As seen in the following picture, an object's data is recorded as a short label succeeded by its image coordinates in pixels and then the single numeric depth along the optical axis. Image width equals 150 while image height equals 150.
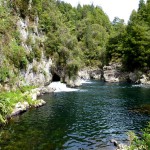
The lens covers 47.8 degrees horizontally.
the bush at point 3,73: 29.17
